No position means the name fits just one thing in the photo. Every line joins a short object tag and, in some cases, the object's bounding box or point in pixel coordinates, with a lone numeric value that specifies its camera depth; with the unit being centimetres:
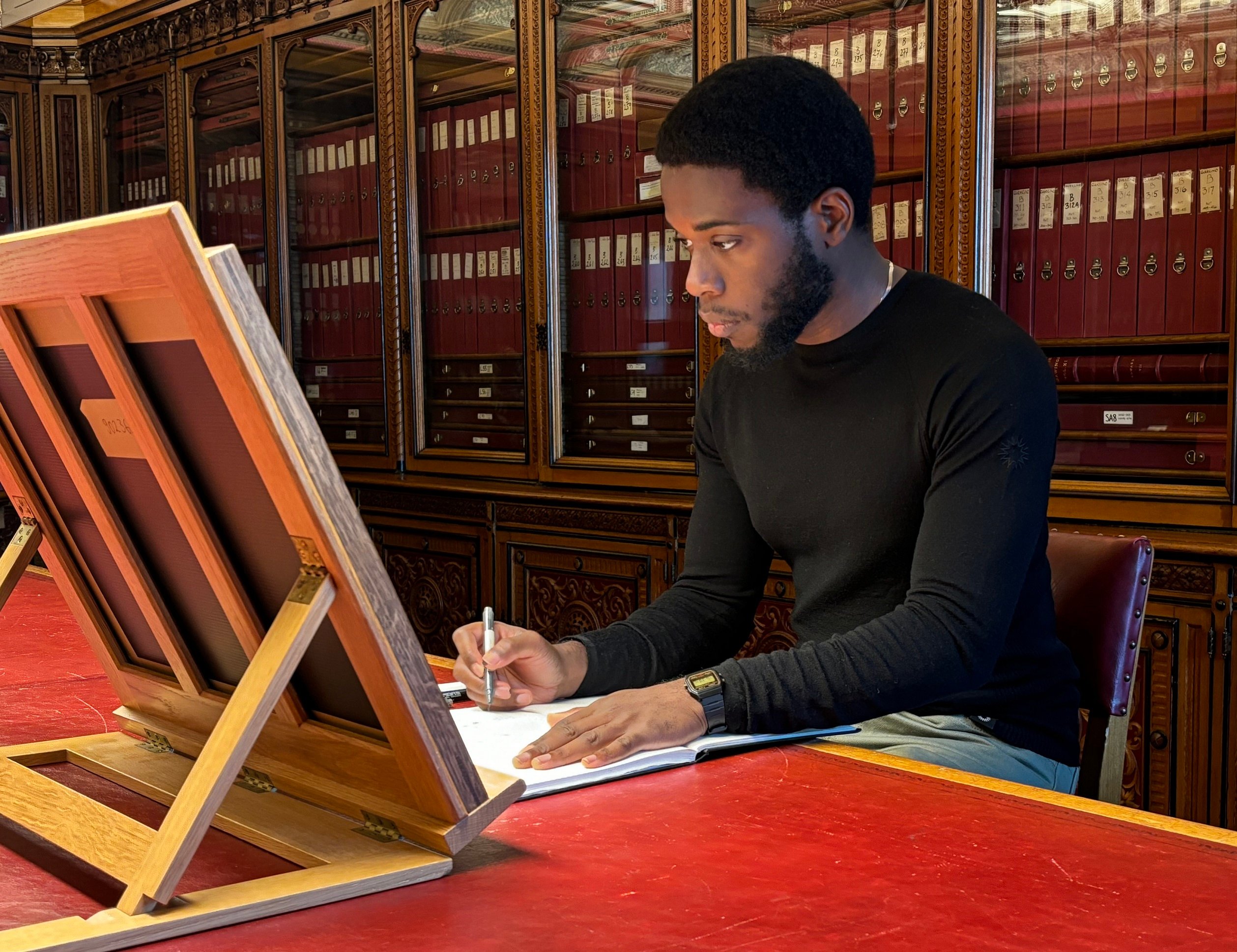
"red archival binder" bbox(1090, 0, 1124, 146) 267
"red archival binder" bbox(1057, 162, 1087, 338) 276
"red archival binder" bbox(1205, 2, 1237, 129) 250
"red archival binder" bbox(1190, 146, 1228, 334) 255
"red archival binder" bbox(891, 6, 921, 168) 292
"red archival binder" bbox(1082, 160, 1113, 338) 273
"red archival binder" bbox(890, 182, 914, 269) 297
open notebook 106
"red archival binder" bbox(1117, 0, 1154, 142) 263
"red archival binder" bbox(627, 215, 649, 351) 358
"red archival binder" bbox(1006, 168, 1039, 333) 282
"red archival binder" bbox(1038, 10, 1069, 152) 274
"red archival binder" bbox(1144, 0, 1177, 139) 259
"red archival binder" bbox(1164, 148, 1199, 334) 261
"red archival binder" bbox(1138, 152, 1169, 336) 265
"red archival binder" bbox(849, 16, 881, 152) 302
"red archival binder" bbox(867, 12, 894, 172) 298
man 128
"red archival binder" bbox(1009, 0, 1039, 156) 275
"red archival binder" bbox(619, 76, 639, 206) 354
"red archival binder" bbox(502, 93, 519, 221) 383
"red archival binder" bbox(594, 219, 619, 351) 365
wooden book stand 74
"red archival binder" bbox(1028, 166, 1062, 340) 279
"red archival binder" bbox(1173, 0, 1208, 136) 255
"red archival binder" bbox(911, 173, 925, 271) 294
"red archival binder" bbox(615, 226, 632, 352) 361
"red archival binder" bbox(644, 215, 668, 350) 355
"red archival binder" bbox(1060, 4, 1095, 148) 271
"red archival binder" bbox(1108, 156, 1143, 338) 269
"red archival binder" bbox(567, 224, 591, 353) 372
